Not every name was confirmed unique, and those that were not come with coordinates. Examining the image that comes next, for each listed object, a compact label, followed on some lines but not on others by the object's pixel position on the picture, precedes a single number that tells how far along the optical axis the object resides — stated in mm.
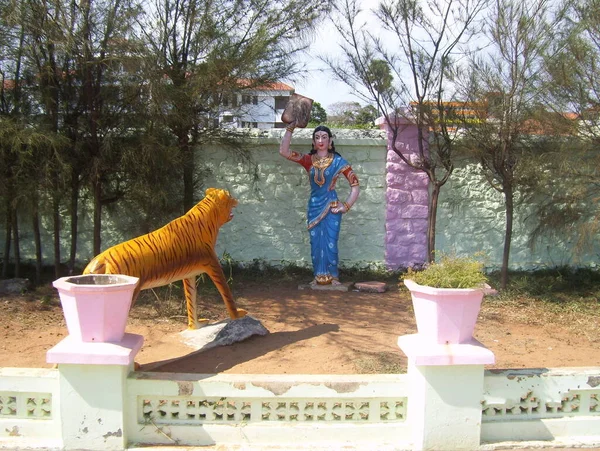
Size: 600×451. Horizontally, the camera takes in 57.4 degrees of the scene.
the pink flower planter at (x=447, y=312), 2781
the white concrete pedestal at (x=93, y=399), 2660
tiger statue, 3896
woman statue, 6648
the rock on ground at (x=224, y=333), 4387
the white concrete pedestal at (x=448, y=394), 2691
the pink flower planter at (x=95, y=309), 2699
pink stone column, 7410
